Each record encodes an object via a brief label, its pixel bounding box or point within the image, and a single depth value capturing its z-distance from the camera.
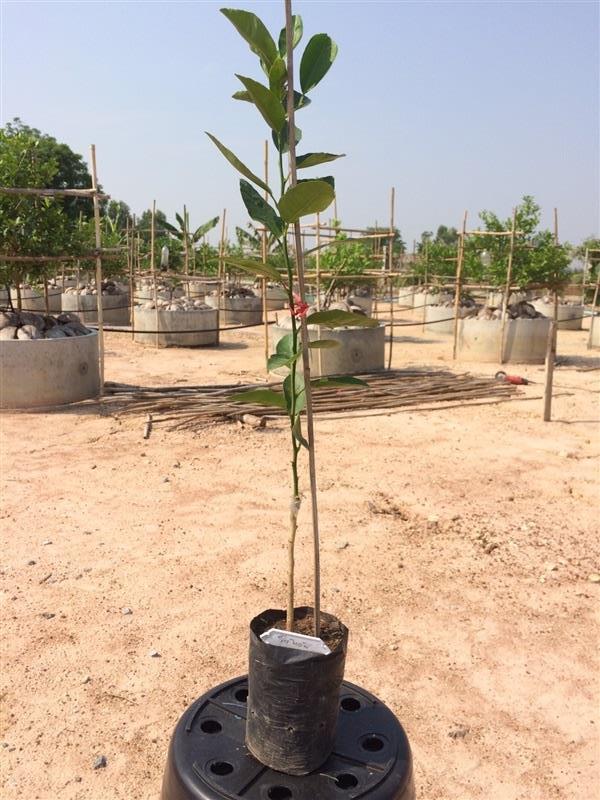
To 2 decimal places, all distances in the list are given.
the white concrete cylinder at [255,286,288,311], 23.03
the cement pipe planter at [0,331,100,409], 8.48
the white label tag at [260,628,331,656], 1.88
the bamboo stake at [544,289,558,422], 8.67
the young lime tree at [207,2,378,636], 1.71
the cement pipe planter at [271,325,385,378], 11.43
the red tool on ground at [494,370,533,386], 11.27
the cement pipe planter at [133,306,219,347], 15.16
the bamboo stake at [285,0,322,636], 1.72
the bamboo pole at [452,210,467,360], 13.35
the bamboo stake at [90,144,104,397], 8.62
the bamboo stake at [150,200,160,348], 14.73
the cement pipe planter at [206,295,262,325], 19.95
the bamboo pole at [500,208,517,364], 12.99
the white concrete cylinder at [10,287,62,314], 19.66
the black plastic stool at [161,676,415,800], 1.76
